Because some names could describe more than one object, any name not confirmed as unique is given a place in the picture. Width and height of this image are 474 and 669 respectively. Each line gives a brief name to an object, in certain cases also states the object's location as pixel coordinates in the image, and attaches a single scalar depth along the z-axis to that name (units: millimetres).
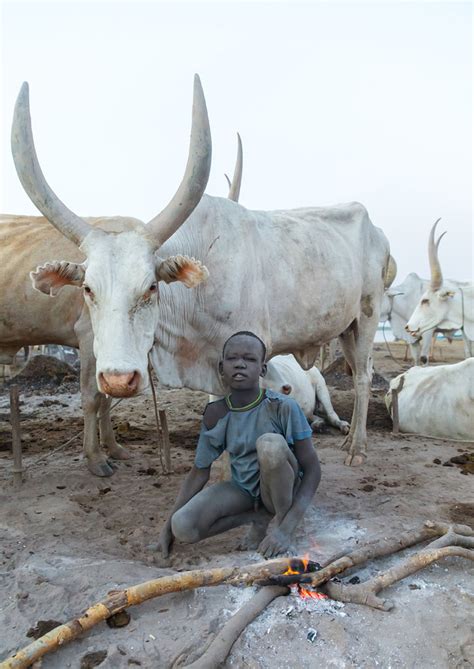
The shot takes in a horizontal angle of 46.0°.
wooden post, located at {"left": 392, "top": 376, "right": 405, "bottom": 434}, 5506
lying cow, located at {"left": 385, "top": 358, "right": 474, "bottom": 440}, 5176
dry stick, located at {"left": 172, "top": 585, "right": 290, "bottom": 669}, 1860
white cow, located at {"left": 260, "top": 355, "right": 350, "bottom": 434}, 5656
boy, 2641
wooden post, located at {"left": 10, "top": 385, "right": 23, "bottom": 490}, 3754
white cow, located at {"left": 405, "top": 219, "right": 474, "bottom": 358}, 9664
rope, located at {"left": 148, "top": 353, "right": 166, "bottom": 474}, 4145
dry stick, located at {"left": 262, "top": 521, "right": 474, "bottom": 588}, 2283
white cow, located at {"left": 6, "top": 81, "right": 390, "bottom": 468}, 2740
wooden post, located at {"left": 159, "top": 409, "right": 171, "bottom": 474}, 4070
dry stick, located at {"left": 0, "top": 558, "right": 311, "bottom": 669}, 1899
